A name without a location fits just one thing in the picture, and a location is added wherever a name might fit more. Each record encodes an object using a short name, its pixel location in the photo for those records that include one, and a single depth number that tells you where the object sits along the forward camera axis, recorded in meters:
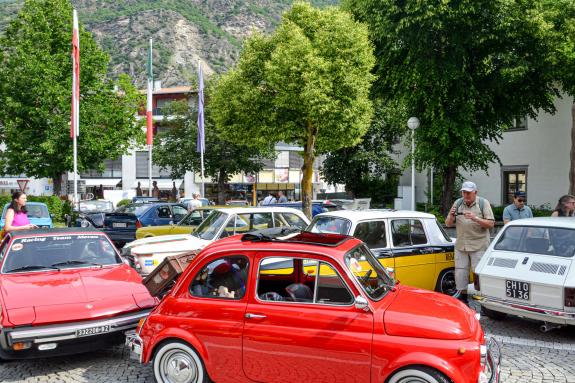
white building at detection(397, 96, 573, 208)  22.08
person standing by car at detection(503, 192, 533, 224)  9.85
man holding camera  8.05
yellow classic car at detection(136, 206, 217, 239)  12.42
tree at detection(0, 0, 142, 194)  27.05
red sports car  5.32
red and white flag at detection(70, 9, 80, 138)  19.39
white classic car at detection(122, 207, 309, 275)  9.45
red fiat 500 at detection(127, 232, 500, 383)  4.13
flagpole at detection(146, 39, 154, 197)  25.64
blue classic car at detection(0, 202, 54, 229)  16.75
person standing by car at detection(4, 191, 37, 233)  9.31
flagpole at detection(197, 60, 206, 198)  25.31
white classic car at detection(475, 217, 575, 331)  6.57
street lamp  17.53
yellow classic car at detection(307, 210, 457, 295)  8.24
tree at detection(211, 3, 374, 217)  17.48
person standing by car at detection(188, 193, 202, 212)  18.08
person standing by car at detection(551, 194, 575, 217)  9.41
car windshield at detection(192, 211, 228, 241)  9.77
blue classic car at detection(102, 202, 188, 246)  15.66
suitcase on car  6.95
